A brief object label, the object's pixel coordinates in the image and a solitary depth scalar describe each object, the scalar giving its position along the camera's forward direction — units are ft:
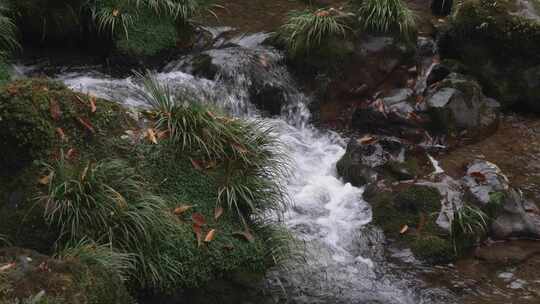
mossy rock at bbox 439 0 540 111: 31.22
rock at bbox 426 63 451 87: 32.07
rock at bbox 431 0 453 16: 39.17
